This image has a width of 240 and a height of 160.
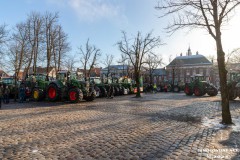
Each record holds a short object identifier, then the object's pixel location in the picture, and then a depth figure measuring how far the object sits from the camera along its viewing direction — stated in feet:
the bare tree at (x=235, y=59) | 102.46
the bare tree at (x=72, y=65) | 92.26
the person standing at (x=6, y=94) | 39.30
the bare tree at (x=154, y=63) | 97.89
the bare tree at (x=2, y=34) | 53.05
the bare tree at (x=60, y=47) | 66.45
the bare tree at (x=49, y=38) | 62.92
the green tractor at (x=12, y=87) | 46.46
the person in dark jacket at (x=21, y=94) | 40.58
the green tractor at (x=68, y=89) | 37.72
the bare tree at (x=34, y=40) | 62.11
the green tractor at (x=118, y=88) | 60.57
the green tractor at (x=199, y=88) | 58.05
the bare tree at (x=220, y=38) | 20.29
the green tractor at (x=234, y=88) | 42.60
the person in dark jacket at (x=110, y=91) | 54.10
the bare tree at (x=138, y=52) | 57.85
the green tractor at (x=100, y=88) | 50.29
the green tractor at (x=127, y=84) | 66.56
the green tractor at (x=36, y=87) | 41.09
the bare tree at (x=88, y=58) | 95.51
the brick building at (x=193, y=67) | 165.02
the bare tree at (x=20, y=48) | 63.73
